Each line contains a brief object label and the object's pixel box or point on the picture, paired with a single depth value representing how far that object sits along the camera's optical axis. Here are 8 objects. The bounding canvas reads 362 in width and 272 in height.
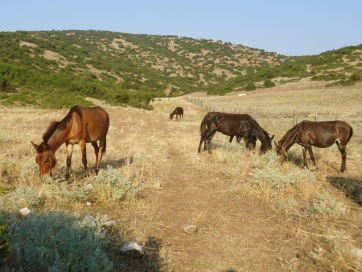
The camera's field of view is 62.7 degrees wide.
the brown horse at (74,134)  6.20
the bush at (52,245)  3.05
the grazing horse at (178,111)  28.84
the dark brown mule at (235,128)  11.68
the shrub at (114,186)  6.01
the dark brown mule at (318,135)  9.79
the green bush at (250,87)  56.87
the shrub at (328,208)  5.69
